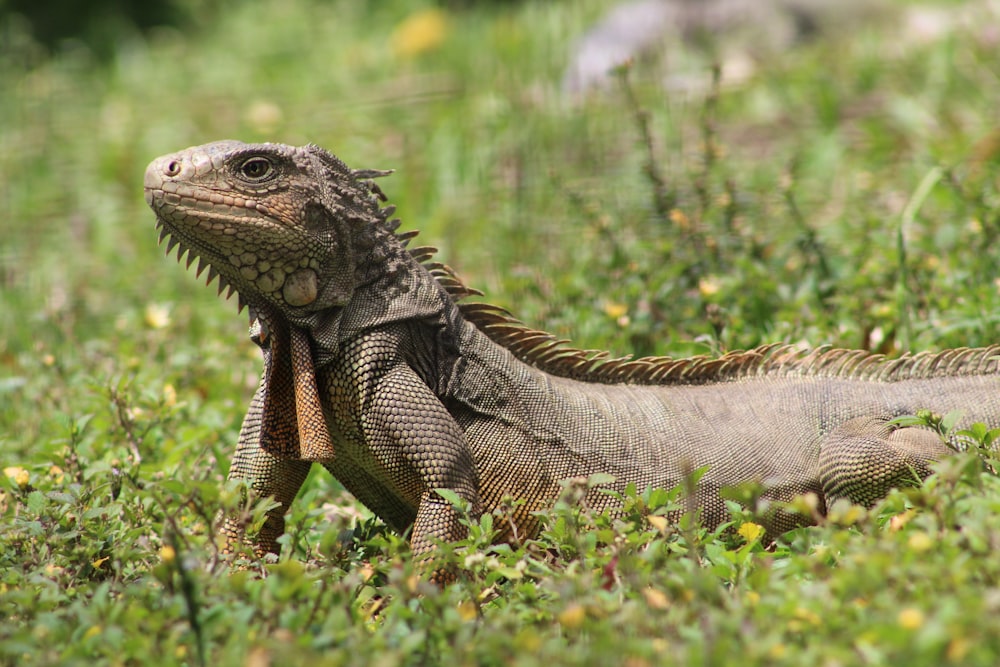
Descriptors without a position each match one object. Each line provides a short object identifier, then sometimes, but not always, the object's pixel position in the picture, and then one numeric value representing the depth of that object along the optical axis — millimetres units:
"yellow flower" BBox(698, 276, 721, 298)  11914
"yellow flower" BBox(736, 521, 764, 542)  7672
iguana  8008
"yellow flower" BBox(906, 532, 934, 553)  5883
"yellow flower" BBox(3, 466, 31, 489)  9023
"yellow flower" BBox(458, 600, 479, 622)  6489
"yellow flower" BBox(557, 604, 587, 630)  5891
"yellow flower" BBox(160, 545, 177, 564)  6609
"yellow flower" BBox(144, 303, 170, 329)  12742
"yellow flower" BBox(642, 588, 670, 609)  6156
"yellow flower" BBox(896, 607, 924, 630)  5172
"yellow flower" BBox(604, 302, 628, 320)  12125
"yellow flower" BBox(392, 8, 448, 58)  25000
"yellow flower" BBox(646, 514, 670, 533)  7320
